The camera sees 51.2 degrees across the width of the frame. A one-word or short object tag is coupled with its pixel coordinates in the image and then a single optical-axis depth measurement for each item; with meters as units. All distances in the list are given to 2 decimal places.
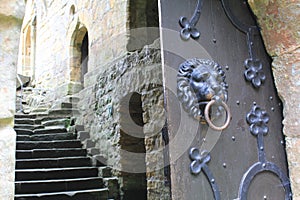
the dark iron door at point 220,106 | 1.30
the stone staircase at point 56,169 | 4.00
